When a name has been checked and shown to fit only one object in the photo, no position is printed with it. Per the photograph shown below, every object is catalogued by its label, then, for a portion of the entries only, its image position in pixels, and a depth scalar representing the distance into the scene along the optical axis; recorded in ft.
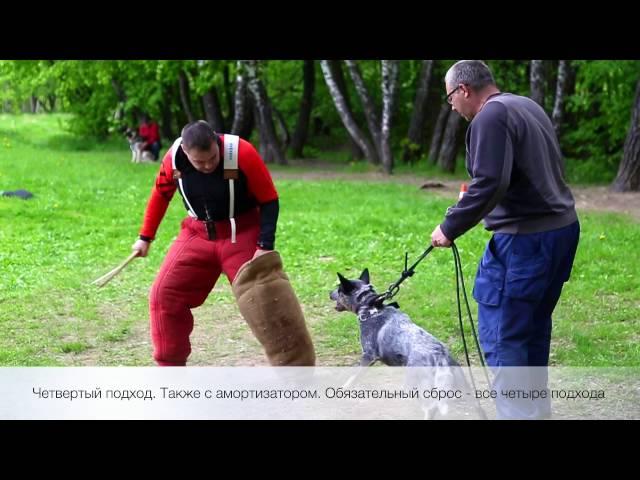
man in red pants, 18.60
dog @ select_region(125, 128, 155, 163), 83.82
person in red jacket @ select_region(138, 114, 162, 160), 84.43
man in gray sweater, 15.34
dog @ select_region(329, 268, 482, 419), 15.98
